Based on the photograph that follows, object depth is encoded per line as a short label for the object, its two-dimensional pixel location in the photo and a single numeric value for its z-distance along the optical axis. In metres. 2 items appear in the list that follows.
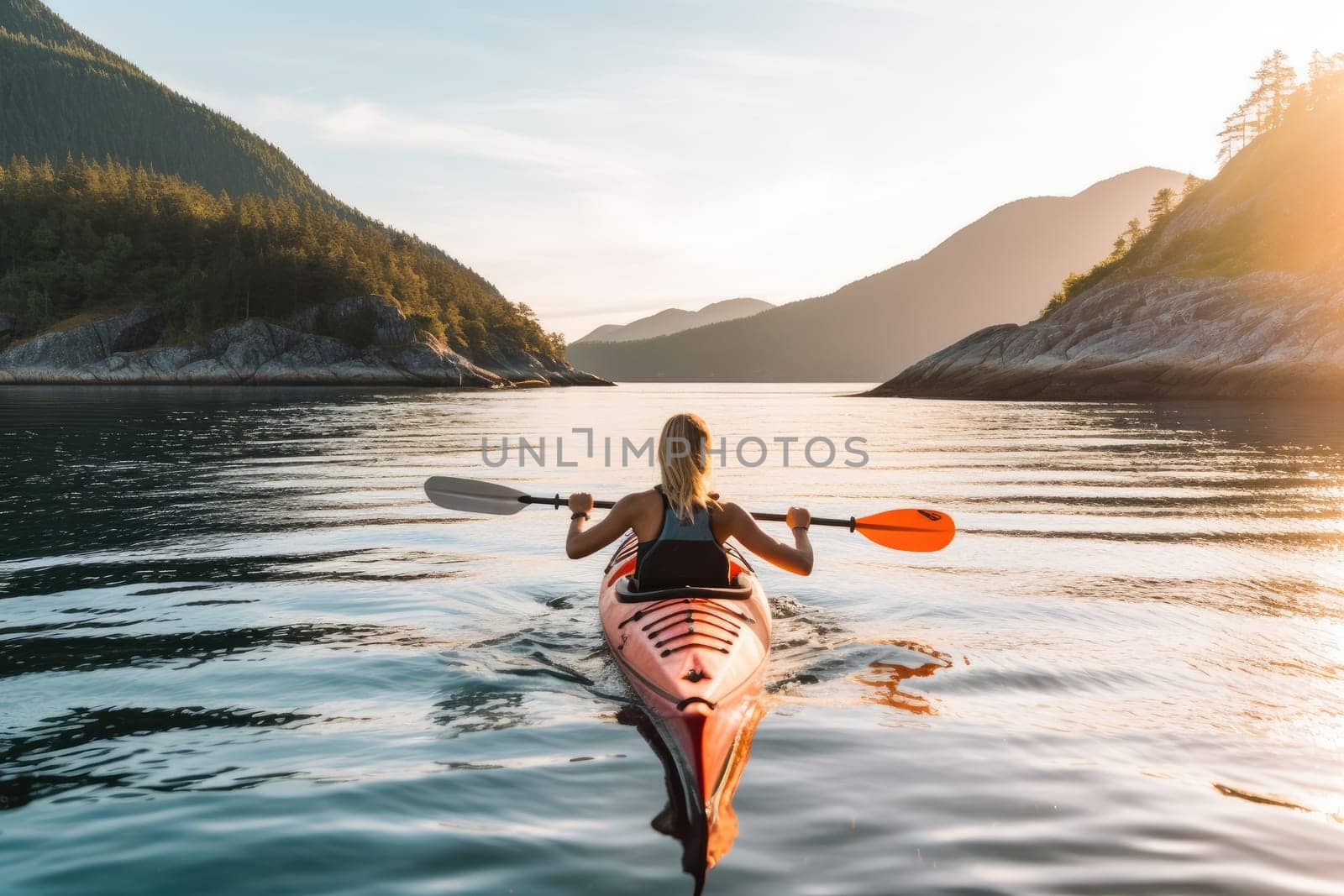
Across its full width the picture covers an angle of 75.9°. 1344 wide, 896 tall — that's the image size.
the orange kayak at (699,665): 4.19
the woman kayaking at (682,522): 5.76
